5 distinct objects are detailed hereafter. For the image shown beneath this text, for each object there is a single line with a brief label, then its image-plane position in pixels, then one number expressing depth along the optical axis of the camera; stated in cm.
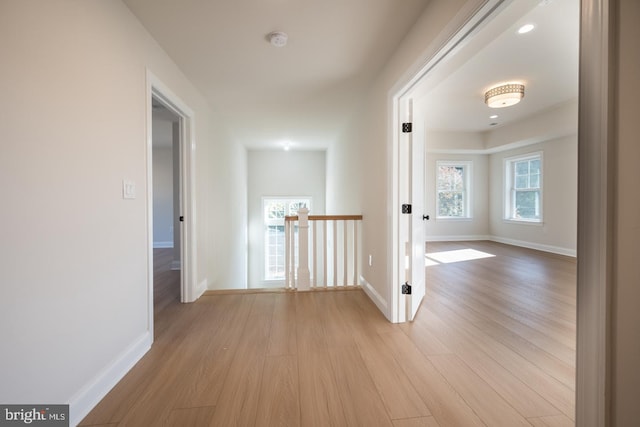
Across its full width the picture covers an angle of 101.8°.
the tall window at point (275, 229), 722
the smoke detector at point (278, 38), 196
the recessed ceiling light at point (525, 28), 225
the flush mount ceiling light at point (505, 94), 344
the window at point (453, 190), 688
